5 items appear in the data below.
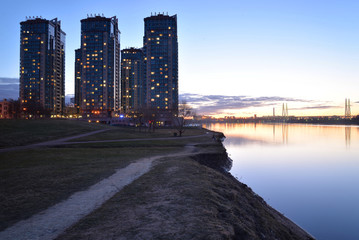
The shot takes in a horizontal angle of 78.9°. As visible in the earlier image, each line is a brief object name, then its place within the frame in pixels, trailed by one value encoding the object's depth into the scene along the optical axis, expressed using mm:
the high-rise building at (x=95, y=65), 195250
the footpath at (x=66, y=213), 7172
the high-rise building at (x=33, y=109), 118975
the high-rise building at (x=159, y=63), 186250
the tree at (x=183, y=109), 69012
